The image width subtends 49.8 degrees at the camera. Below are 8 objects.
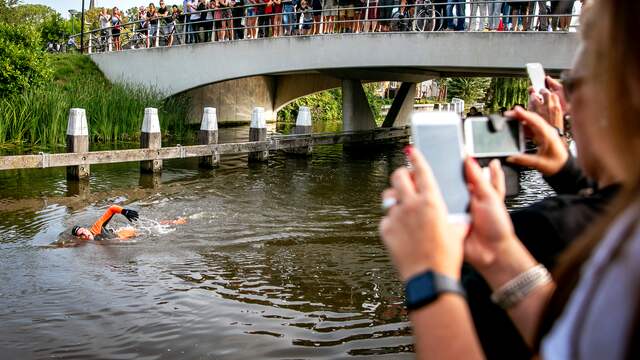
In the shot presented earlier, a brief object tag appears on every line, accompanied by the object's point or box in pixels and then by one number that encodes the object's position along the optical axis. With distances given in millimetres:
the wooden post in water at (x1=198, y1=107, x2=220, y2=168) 16991
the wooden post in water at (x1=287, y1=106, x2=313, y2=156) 19984
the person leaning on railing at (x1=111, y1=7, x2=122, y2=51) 25606
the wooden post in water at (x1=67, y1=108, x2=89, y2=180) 13805
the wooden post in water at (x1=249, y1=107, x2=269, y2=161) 17719
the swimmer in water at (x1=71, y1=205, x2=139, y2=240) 9055
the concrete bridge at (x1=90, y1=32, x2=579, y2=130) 16031
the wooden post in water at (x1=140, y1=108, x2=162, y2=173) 15164
